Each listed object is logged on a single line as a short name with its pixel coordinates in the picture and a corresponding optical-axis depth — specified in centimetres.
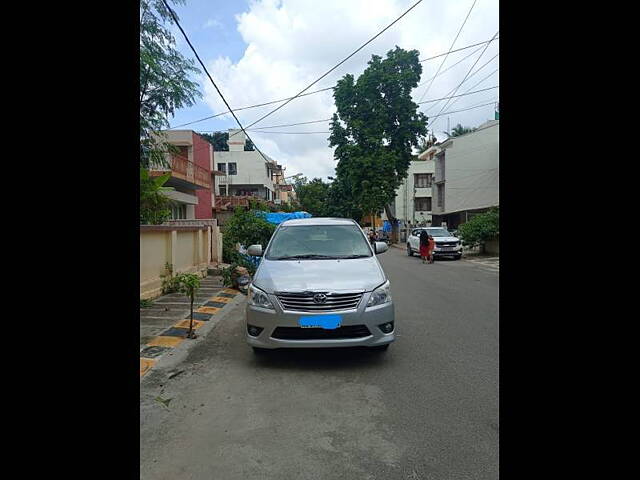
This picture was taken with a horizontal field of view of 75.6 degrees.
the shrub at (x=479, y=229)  1959
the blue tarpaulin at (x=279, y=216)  1501
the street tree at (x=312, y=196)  4744
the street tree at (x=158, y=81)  751
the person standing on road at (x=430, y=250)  1859
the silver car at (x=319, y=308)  437
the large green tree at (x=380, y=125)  3158
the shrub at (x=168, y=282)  961
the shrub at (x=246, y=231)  1119
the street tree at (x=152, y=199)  766
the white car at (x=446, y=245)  1961
